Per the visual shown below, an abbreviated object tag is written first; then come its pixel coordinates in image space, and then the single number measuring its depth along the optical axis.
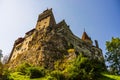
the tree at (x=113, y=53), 24.13
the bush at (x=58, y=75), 15.83
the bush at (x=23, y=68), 19.39
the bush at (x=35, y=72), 17.78
